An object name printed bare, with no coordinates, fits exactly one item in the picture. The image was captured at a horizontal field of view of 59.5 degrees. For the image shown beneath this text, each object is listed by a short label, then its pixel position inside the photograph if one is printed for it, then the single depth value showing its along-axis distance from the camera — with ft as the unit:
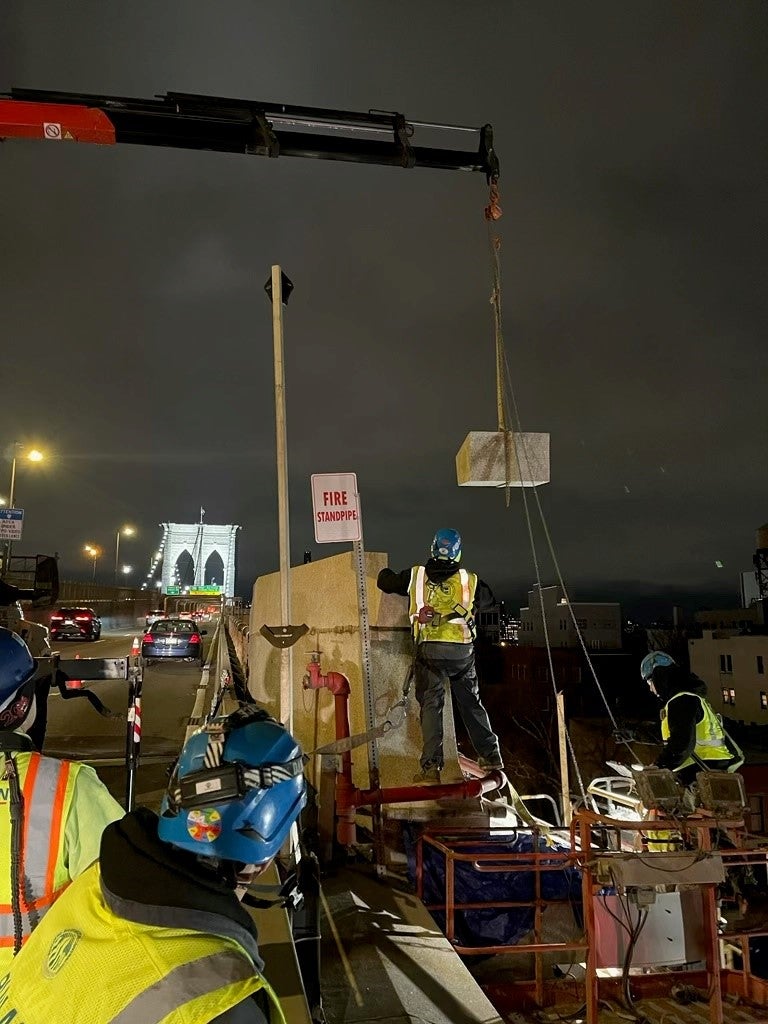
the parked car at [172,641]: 71.36
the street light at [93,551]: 177.54
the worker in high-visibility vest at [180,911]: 4.44
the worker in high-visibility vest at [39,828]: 7.45
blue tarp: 19.40
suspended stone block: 24.00
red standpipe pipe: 19.49
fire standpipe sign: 18.88
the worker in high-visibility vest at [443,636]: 21.54
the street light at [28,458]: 83.15
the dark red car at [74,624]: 84.53
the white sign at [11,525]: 65.98
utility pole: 16.80
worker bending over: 22.61
